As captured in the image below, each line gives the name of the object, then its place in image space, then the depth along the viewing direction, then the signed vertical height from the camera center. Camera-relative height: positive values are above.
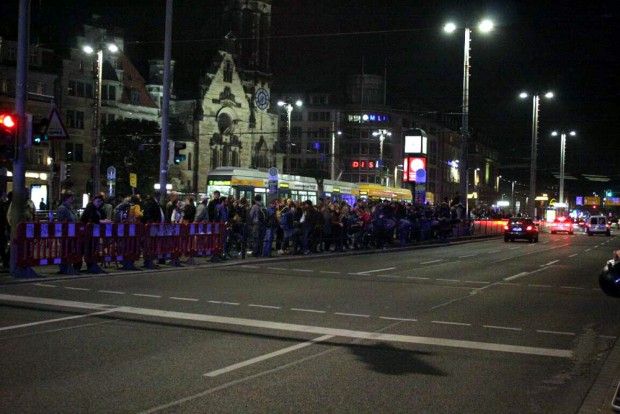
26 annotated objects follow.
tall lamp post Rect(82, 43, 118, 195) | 36.78 +2.98
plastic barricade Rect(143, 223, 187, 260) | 18.81 -1.12
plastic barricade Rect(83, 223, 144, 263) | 17.02 -1.07
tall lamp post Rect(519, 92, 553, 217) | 58.19 +5.30
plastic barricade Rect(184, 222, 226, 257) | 20.31 -1.10
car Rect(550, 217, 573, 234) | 62.50 -1.25
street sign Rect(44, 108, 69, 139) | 16.61 +1.63
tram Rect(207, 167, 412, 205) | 41.97 +1.12
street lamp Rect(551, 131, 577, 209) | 72.94 +6.72
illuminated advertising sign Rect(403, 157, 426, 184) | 43.84 +2.32
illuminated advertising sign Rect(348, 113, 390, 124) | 118.12 +14.59
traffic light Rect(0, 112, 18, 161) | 15.62 +1.32
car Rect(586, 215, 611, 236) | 59.53 -1.11
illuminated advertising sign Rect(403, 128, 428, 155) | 46.50 +4.33
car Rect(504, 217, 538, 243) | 42.38 -1.15
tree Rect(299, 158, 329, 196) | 98.38 +4.80
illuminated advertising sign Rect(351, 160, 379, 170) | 117.25 +6.84
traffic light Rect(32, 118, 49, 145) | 16.58 +1.49
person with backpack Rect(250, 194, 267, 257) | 23.81 -0.78
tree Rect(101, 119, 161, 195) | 65.62 +4.15
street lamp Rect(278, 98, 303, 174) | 56.31 +7.84
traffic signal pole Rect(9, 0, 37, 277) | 15.86 +1.49
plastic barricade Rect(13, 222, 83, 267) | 15.70 -1.06
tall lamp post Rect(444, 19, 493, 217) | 38.99 +4.95
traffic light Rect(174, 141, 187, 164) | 23.47 +1.58
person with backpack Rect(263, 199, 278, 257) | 24.24 -1.00
